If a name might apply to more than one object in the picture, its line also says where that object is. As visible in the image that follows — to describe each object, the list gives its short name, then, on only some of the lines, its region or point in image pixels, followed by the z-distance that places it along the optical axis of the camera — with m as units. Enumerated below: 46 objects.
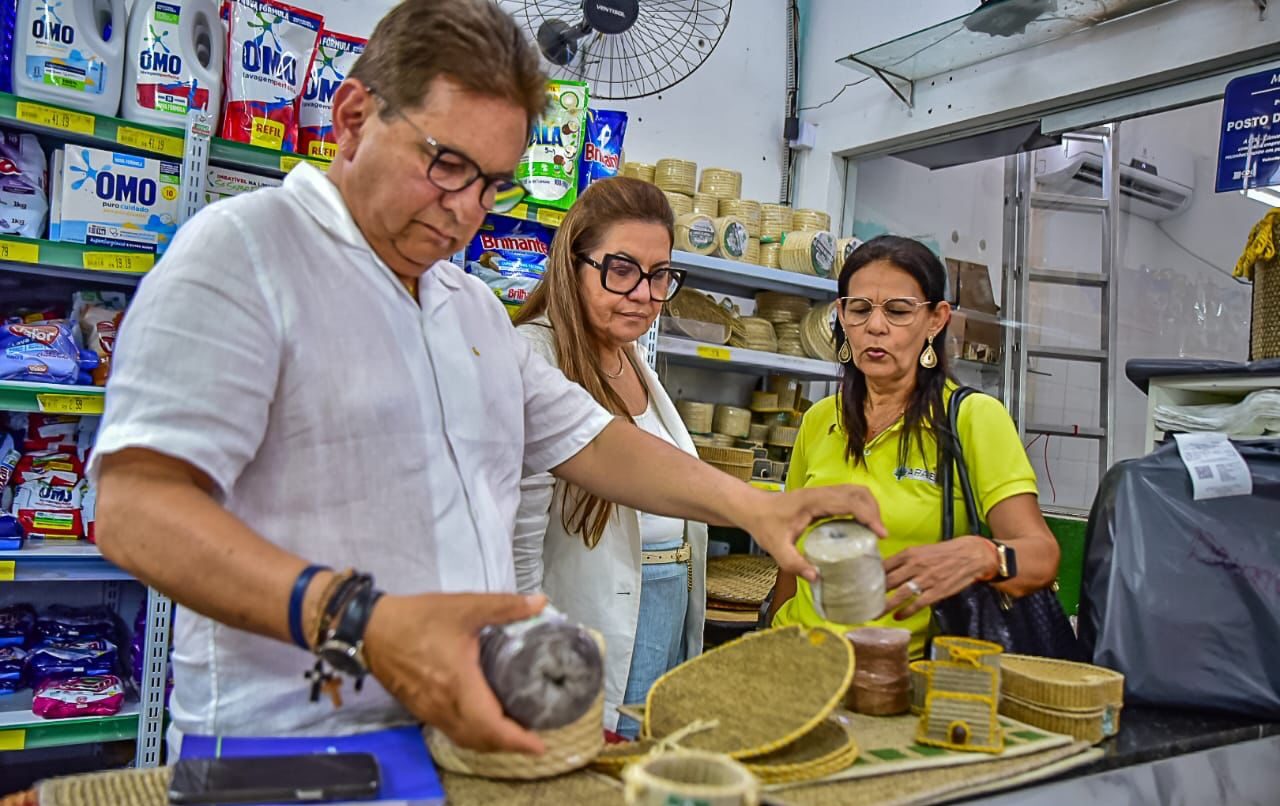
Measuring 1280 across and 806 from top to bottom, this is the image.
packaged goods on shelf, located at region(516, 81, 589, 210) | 3.15
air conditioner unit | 4.18
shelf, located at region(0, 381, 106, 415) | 2.49
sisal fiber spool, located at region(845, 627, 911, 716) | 1.44
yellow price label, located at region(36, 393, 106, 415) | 2.54
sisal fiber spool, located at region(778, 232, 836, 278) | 3.94
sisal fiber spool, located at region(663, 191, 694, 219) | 3.87
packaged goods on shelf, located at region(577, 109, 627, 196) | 3.28
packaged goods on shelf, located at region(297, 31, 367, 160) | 2.83
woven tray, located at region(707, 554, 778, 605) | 3.22
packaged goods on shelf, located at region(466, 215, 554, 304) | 3.12
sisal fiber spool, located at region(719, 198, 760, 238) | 4.00
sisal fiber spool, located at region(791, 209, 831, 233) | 4.09
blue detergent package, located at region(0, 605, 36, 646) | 2.65
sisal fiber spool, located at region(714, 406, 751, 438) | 3.99
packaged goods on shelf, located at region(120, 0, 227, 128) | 2.60
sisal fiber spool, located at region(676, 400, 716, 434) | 3.90
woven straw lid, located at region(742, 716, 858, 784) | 1.07
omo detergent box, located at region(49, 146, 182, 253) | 2.58
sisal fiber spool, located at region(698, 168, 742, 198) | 4.06
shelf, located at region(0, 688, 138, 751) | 2.47
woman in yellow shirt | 1.75
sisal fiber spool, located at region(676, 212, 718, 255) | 3.72
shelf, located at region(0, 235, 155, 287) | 2.49
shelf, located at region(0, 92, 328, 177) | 2.47
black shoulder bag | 1.80
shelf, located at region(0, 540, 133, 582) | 2.51
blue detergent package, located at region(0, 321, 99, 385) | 2.53
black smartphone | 0.88
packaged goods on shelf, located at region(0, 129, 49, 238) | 2.55
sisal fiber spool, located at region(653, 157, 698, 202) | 3.94
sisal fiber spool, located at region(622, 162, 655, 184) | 3.96
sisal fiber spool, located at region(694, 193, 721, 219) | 3.97
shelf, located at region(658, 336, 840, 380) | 3.60
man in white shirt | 0.94
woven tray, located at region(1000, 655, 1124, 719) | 1.39
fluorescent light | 3.79
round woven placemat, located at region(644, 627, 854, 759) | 1.12
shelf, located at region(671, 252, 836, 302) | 3.75
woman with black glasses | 2.00
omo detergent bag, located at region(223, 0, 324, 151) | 2.72
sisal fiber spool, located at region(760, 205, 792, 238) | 4.07
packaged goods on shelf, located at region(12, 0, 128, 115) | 2.46
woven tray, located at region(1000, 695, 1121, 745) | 1.39
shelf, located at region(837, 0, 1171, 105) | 3.65
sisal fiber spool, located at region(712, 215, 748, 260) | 3.82
